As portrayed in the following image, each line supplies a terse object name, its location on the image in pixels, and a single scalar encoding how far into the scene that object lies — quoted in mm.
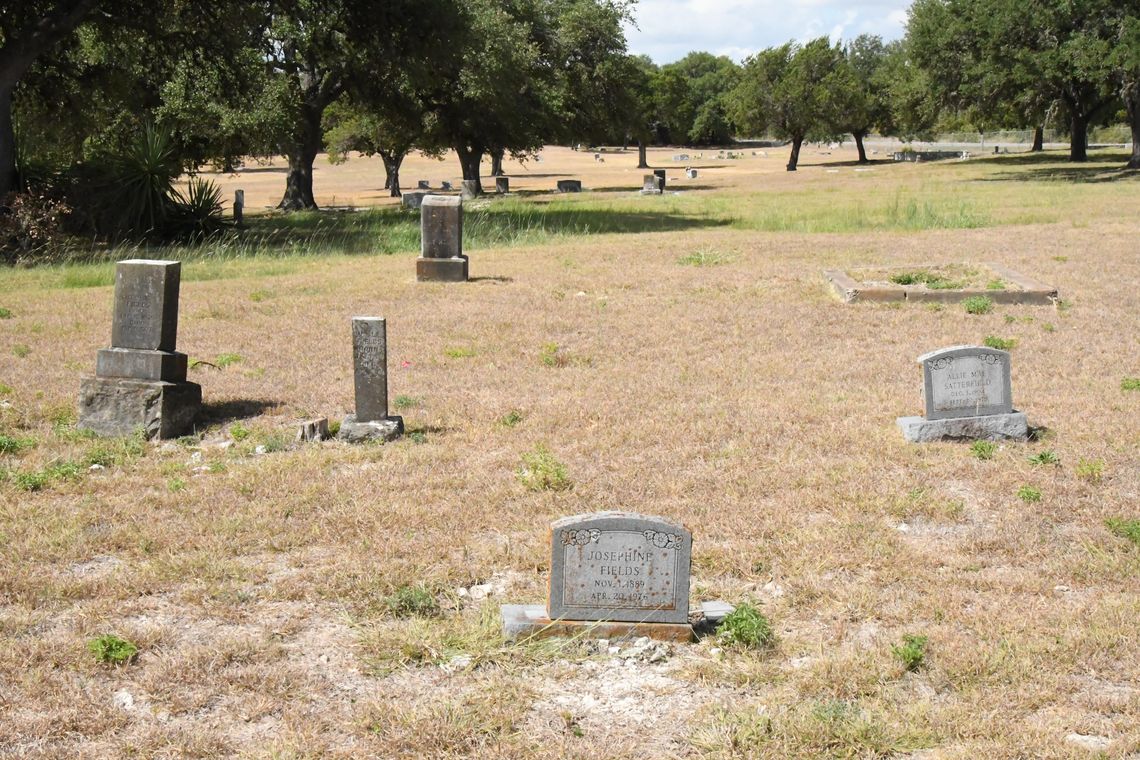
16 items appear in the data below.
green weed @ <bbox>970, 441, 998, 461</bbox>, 7480
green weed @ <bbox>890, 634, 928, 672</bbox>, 4582
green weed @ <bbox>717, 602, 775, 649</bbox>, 4785
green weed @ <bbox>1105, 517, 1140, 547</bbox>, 5949
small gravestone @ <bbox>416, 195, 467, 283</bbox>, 16328
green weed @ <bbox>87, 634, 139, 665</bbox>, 4641
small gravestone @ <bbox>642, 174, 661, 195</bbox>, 42500
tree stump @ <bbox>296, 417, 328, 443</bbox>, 8078
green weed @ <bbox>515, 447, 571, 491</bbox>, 6906
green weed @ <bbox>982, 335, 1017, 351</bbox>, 10961
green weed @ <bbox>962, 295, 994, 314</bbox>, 13031
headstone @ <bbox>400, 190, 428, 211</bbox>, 37188
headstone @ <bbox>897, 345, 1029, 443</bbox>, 7809
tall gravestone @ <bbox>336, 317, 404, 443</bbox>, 8016
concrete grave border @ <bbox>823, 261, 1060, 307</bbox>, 13516
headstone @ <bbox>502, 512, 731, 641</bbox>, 4781
